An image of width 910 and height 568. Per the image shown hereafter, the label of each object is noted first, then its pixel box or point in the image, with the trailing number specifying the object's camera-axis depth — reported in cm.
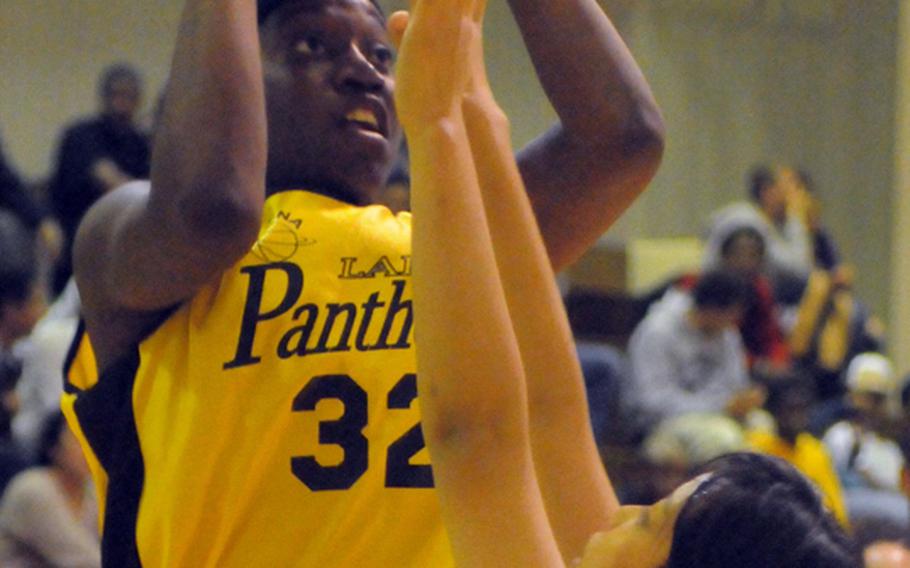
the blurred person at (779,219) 1577
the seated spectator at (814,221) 1678
